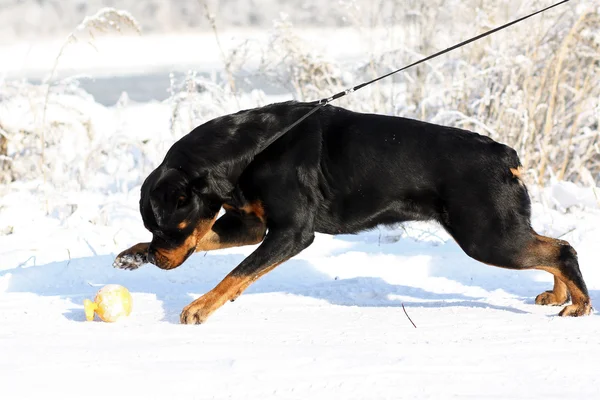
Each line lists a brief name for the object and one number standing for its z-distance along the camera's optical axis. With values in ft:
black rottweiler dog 25.08
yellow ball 24.50
